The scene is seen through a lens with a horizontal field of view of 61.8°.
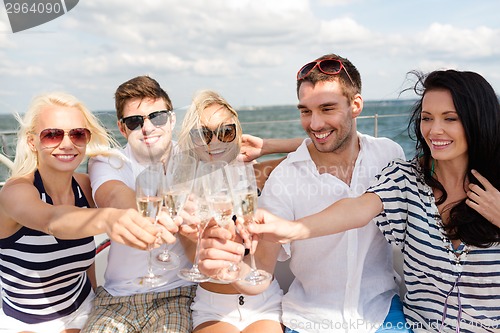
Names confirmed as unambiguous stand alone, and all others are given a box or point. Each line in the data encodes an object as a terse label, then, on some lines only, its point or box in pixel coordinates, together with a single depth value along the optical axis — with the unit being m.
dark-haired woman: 1.89
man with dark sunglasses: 2.22
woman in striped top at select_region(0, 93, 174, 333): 2.12
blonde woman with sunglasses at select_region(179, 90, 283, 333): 2.23
